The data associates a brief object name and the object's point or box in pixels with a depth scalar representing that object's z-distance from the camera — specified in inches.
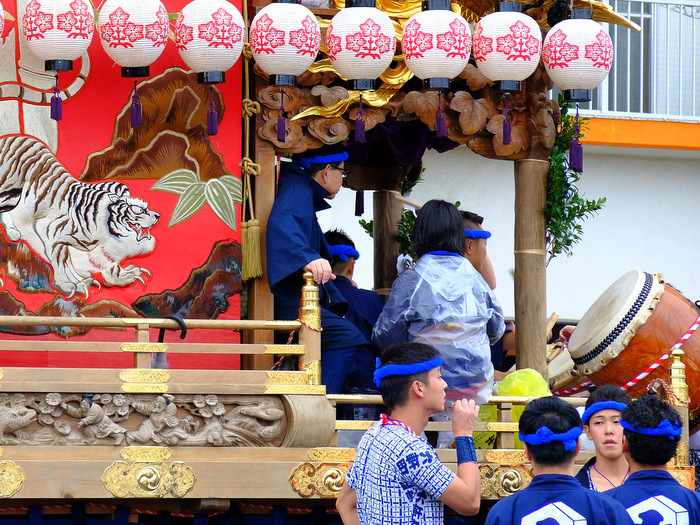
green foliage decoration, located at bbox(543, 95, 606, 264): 547.2
